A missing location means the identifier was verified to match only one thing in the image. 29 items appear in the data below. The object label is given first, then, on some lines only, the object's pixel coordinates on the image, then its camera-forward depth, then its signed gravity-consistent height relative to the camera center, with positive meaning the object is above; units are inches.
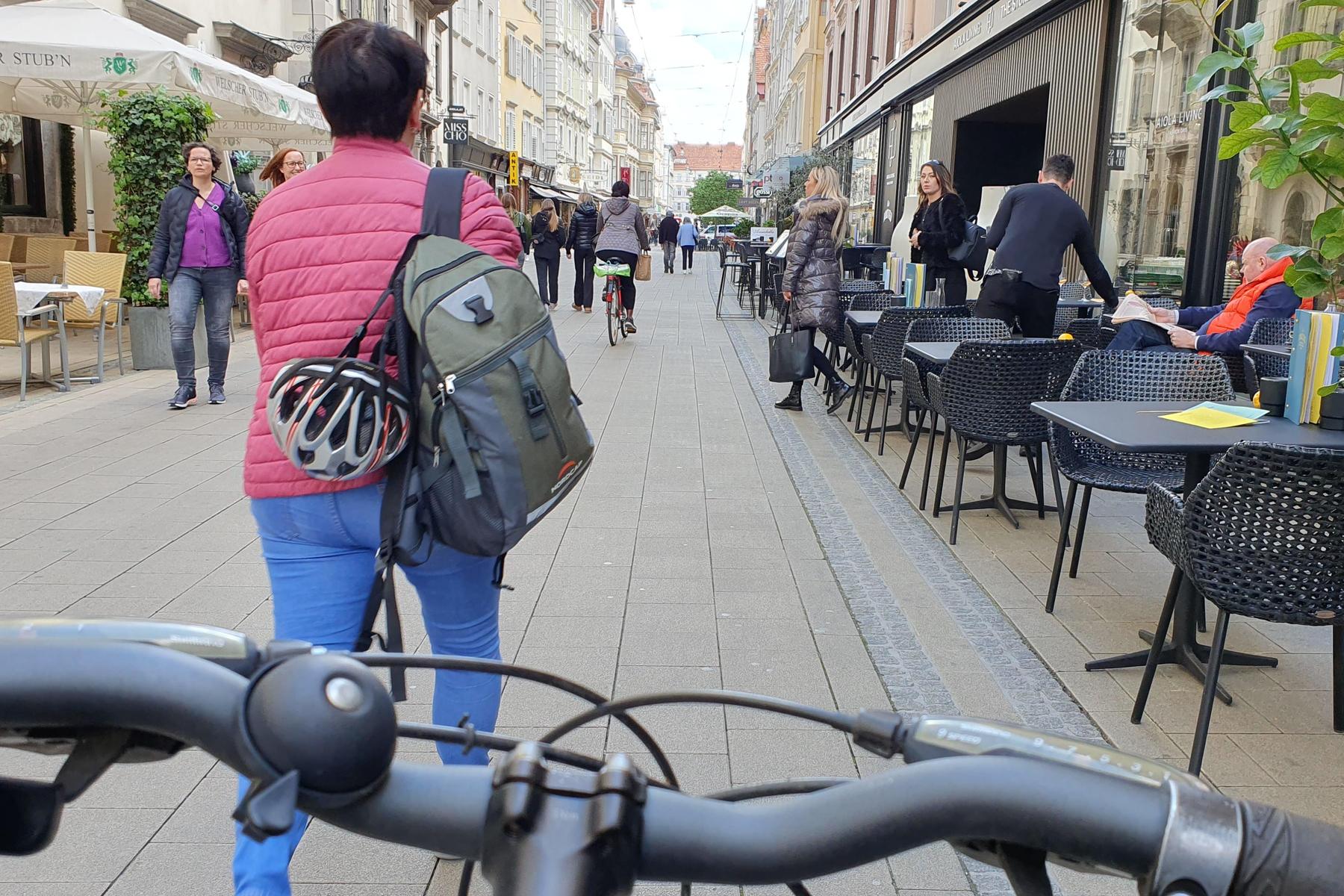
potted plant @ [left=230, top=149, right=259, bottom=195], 600.4 +35.9
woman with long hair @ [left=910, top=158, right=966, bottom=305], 391.5 +13.4
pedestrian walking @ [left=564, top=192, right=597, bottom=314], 676.1 +2.4
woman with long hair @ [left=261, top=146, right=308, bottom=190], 229.1 +16.3
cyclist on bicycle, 558.6 +6.2
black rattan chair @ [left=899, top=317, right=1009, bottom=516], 274.1 -17.7
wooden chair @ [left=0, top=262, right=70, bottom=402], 334.0 -30.4
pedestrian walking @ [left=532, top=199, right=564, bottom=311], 680.4 +2.6
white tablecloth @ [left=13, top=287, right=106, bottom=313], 343.9 -19.6
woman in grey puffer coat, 360.8 -1.8
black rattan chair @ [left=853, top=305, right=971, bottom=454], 304.7 -21.5
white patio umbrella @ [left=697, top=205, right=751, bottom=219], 2546.8 +82.3
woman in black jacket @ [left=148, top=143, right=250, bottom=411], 338.6 -7.0
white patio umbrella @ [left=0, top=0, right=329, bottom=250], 415.2 +59.0
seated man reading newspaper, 259.3 -10.1
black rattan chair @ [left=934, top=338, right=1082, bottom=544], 226.5 -23.9
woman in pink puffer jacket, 87.9 -1.9
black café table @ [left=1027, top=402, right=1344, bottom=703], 146.6 -21.3
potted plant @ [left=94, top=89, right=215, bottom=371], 411.8 +18.9
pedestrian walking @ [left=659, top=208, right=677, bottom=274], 1240.2 +12.4
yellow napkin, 159.6 -20.1
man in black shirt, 309.4 +3.8
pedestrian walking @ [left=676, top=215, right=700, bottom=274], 1282.0 +11.5
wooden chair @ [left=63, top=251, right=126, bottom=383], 386.0 -17.3
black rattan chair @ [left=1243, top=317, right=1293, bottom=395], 261.3 -13.3
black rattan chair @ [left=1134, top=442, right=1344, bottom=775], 127.6 -29.2
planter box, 412.5 -37.7
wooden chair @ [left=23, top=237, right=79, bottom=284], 503.2 -11.8
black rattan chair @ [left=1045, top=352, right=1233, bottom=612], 196.2 -21.5
